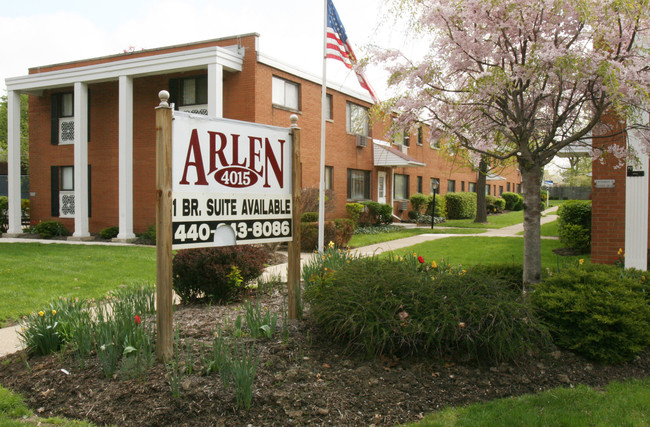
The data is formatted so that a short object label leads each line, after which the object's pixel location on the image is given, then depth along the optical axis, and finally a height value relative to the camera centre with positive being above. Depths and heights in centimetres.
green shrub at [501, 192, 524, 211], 4503 +12
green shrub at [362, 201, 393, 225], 2342 -50
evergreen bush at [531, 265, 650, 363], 458 -100
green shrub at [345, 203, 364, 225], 2223 -35
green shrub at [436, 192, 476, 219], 3172 -23
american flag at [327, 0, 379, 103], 1137 +351
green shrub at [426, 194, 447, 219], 2855 -27
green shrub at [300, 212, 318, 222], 1584 -49
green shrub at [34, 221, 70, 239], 1961 -110
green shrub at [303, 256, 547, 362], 428 -96
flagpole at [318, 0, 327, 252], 1095 +160
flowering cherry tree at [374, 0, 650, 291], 541 +136
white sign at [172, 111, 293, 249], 460 +17
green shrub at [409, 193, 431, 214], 2802 -5
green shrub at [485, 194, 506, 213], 3908 -20
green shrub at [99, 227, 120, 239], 1872 -115
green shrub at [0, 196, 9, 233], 2138 -69
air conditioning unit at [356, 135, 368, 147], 2351 +266
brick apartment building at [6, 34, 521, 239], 1686 +295
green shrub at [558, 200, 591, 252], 1217 -55
